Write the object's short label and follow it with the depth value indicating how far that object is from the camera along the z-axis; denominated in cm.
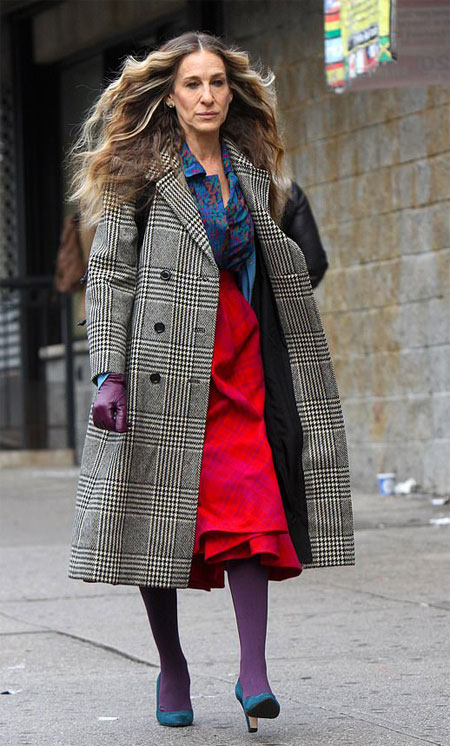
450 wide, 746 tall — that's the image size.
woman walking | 780
